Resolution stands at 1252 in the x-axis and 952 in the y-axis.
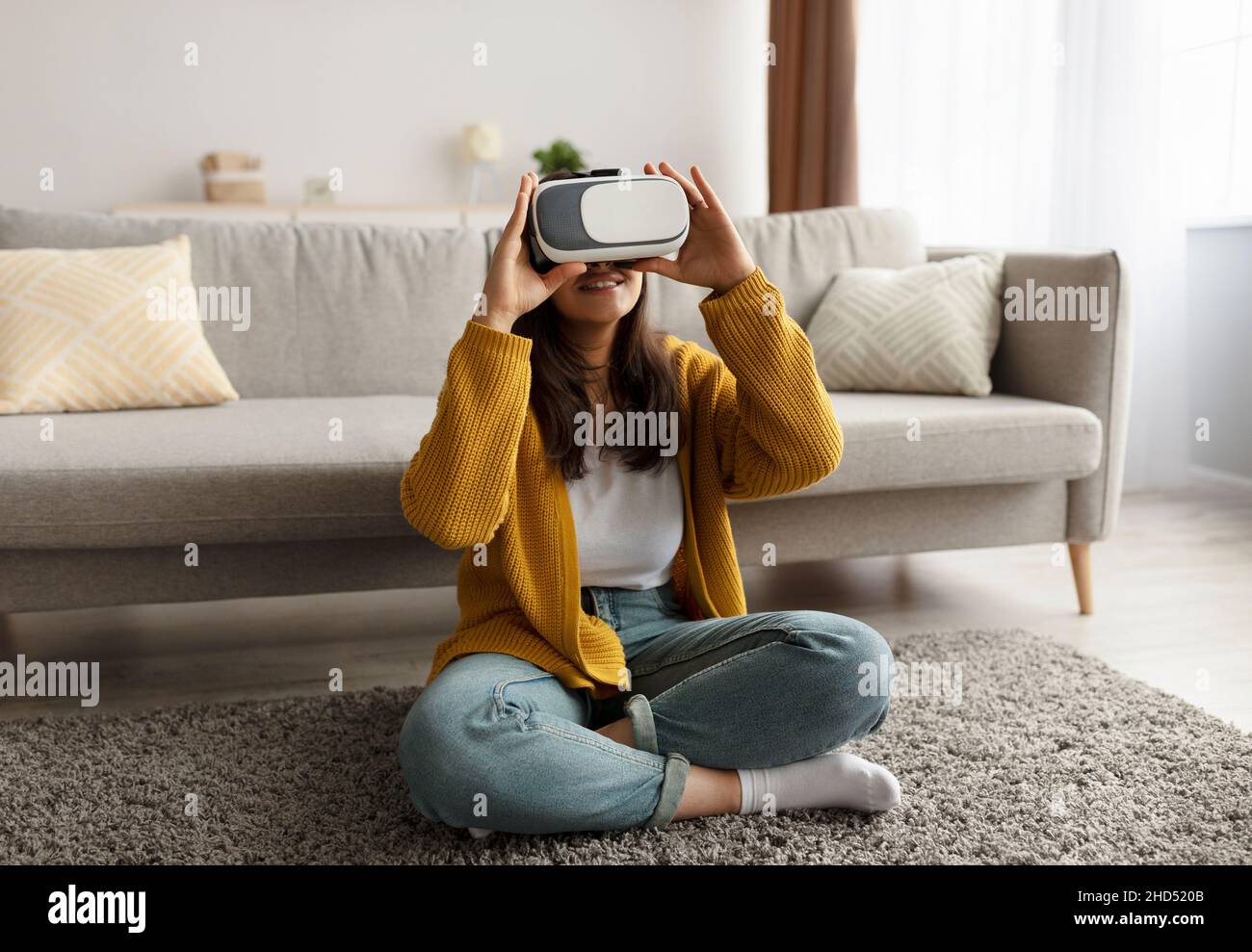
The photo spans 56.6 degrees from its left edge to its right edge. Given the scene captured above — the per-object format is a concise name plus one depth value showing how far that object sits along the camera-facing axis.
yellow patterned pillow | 1.97
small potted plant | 4.09
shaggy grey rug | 1.26
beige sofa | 1.69
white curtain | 3.20
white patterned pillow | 2.21
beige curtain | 4.01
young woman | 1.24
